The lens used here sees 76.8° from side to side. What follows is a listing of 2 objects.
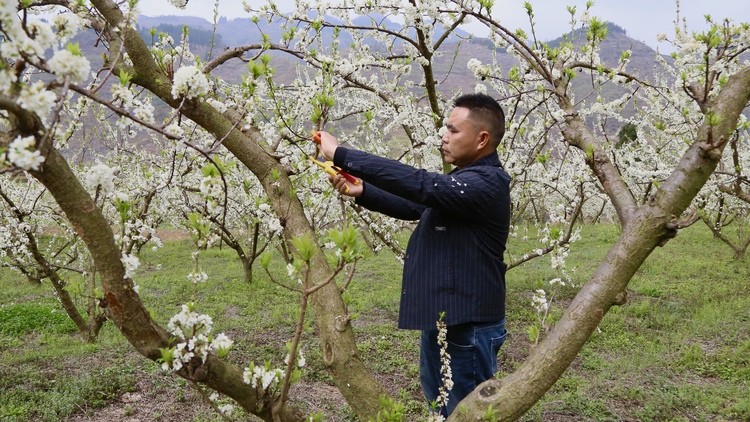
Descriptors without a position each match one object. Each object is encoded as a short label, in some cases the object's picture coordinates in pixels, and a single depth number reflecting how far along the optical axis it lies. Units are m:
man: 2.09
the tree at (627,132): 20.09
